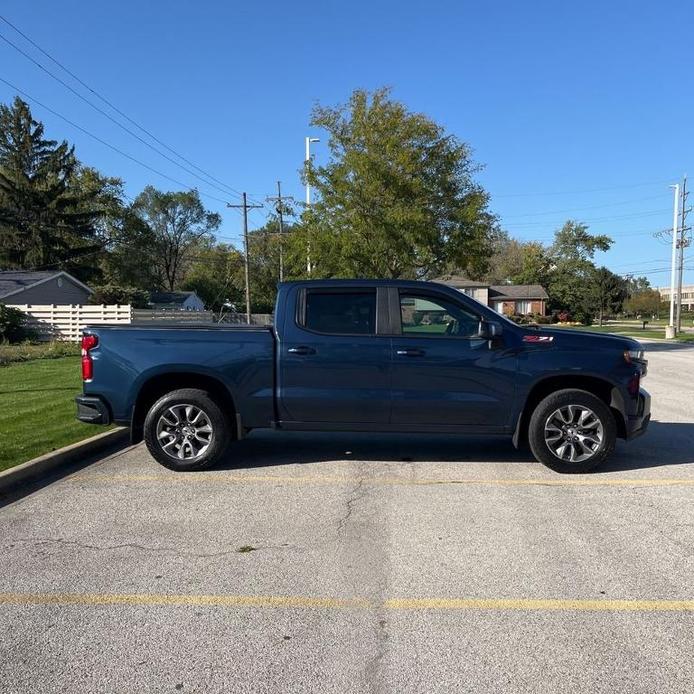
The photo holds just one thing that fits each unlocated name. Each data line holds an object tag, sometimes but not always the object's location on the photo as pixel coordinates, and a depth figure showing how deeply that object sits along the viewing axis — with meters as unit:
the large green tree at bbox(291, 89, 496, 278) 19.06
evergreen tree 52.78
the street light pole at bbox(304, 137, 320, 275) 20.25
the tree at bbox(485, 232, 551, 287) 89.62
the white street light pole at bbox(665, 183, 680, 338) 45.94
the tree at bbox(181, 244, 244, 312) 76.81
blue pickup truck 6.05
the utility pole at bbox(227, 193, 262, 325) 47.14
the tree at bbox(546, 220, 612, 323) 80.19
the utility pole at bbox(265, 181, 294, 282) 22.12
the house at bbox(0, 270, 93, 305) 34.38
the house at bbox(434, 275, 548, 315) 79.00
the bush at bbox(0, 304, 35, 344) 25.52
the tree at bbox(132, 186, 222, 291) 80.12
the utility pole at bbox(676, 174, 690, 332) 45.41
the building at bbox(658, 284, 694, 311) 168.04
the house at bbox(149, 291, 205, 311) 57.75
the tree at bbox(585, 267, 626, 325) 70.94
